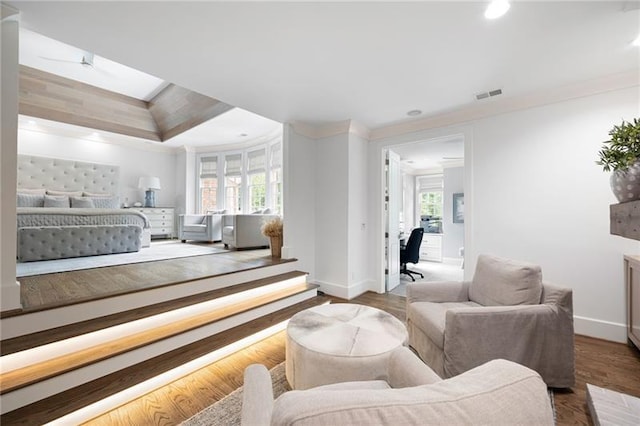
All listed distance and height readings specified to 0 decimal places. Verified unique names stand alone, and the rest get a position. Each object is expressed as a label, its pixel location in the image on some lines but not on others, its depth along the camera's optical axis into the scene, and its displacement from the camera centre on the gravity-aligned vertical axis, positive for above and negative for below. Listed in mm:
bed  3531 +6
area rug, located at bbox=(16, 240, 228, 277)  3053 -636
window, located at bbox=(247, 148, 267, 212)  6371 +871
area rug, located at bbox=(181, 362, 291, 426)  1510 -1211
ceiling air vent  2793 +1321
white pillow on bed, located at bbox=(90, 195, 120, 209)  5602 +291
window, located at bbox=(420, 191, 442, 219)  7152 +287
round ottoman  1448 -791
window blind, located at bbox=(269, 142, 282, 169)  5910 +1373
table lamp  6504 +731
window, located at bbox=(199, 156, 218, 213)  7164 +889
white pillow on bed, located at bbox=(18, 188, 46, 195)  4938 +480
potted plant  1151 +246
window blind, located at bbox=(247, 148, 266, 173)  6379 +1343
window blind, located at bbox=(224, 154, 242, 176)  6844 +1340
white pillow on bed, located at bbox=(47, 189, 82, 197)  5227 +473
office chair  4938 -697
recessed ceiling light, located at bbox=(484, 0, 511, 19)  1622 +1321
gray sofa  471 -368
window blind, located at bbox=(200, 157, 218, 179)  7148 +1319
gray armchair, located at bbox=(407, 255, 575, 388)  1714 -803
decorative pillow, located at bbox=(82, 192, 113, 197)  5641 +476
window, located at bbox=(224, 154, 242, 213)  6840 +872
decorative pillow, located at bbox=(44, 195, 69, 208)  4927 +276
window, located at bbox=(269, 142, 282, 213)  5883 +894
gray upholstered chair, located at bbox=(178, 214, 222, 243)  5969 -303
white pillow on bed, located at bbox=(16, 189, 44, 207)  4762 +293
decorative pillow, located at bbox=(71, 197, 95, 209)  5230 +270
